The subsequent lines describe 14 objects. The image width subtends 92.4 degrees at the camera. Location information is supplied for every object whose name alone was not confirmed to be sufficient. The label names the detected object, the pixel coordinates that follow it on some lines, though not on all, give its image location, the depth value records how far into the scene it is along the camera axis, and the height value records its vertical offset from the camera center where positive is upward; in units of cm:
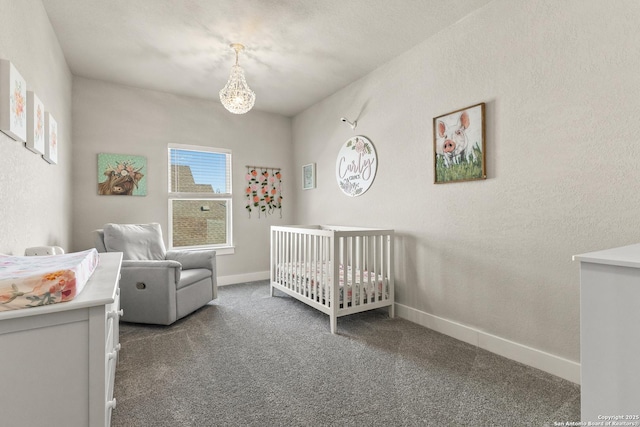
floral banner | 414 +37
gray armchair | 249 -51
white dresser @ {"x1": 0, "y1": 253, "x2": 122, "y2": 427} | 76 -38
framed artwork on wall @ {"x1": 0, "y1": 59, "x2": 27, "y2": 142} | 134 +54
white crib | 246 -50
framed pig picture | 213 +50
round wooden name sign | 305 +52
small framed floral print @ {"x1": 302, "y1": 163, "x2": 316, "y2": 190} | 395 +52
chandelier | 254 +103
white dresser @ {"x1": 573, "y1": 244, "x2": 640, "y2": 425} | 86 -36
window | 370 +25
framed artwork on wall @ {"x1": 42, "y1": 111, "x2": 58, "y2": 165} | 201 +56
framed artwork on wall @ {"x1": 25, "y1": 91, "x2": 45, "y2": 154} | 165 +54
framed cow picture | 326 +47
